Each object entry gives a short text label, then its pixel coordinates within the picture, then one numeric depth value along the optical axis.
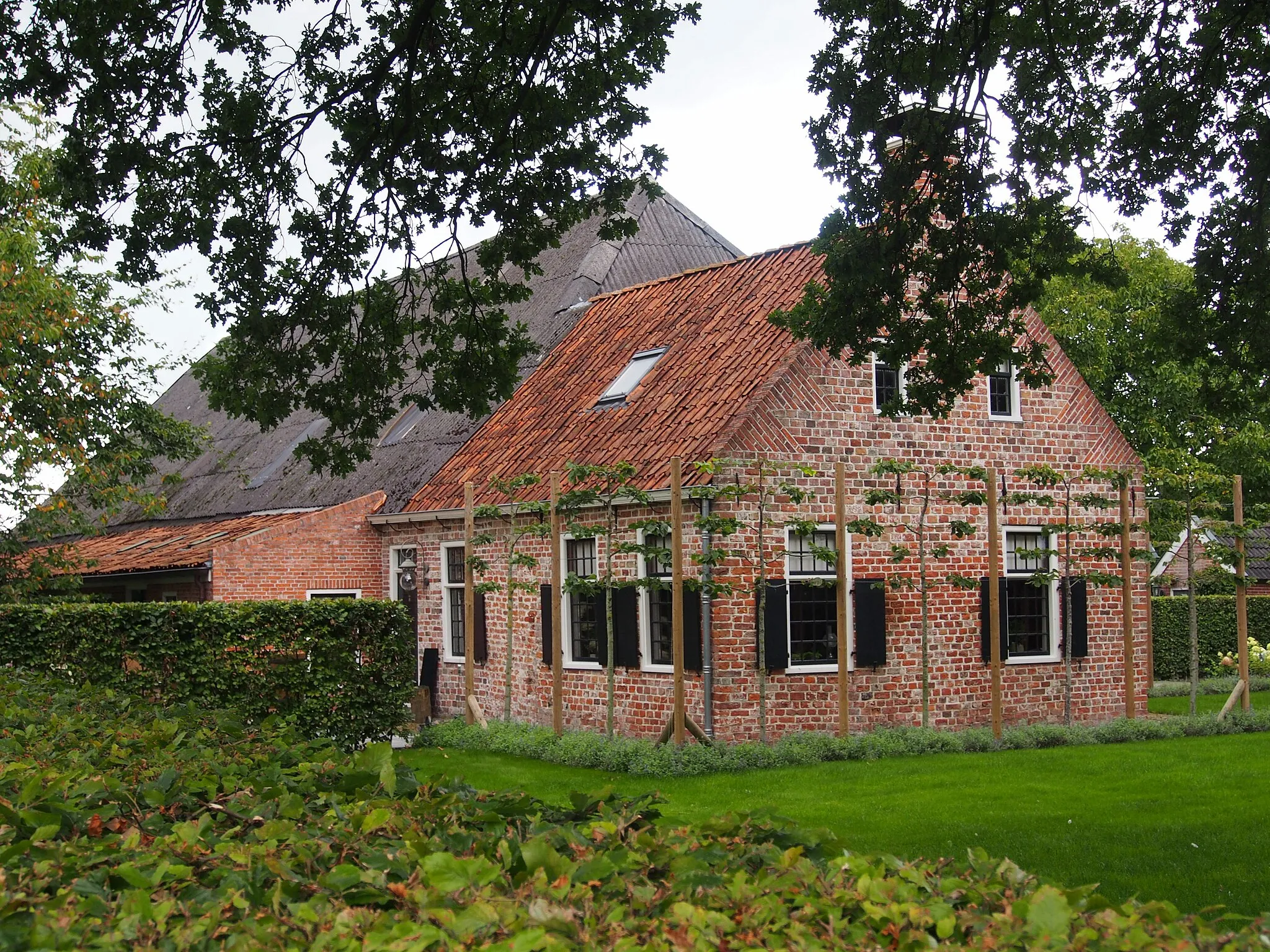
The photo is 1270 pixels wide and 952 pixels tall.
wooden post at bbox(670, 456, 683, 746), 15.68
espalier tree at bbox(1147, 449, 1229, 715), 18.84
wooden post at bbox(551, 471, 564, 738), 17.75
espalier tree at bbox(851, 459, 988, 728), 17.06
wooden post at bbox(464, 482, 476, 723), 19.23
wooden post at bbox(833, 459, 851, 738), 16.08
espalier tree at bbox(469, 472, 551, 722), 18.30
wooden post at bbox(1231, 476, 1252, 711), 19.07
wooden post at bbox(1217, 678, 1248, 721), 18.80
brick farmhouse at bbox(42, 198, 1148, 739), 17.09
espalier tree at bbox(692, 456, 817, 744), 15.87
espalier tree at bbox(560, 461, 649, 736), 16.84
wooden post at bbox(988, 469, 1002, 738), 16.95
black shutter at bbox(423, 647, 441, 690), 21.86
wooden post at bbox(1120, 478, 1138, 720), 18.56
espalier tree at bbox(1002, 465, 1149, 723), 18.11
